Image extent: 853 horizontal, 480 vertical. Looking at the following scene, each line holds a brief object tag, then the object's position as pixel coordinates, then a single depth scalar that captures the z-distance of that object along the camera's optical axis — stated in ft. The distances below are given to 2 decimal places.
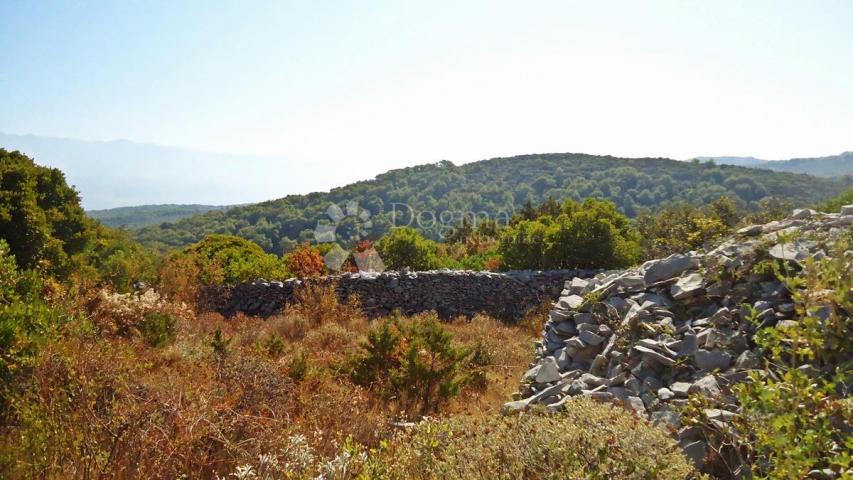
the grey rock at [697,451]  9.84
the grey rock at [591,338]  15.89
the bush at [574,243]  40.01
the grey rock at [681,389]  11.58
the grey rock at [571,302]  19.09
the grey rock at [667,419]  10.84
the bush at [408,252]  46.14
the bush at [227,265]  39.99
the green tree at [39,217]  27.22
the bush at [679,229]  26.53
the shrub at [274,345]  22.48
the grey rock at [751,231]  17.72
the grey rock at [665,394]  11.73
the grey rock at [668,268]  17.03
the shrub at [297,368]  18.07
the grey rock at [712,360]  12.09
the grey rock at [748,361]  11.46
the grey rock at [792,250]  13.71
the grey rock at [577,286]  21.02
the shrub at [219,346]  18.56
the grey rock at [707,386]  11.12
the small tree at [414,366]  17.66
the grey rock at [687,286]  15.35
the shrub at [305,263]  44.98
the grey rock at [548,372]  15.08
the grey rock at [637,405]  11.53
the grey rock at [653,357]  12.78
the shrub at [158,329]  23.22
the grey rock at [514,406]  13.15
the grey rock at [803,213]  18.60
